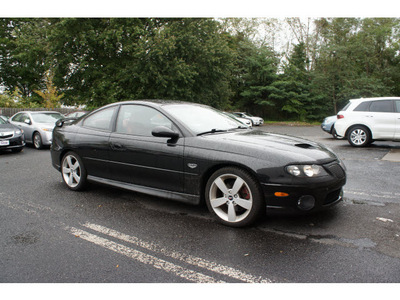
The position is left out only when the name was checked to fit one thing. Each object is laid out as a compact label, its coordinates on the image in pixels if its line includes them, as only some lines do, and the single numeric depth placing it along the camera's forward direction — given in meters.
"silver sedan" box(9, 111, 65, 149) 11.37
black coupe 3.40
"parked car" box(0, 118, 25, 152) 10.05
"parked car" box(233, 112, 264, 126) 29.08
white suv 9.77
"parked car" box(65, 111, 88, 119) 17.59
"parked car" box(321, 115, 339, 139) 14.36
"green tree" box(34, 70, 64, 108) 27.34
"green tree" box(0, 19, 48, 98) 29.50
